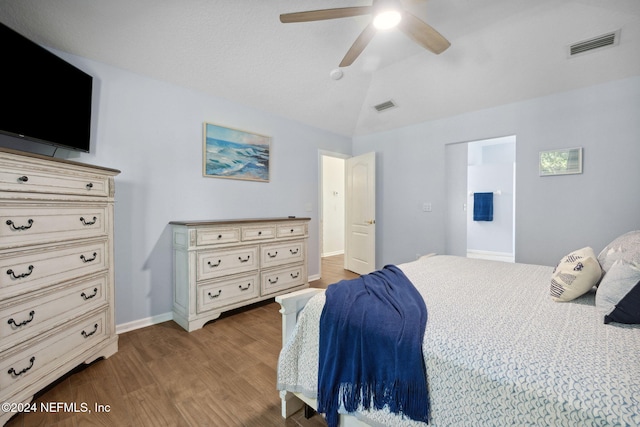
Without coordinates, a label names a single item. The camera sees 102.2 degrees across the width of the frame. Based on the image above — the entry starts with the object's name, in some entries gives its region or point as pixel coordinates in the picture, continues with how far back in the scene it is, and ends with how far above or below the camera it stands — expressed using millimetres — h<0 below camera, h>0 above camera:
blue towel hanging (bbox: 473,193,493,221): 5621 +99
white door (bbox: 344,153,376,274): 4207 -50
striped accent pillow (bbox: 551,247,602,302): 1297 -344
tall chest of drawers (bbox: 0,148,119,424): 1339 -357
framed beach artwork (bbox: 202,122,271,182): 2969 +707
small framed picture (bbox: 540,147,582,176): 2791 +558
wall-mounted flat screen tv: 1585 +796
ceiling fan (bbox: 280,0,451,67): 1588 +1265
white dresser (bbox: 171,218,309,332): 2443 -575
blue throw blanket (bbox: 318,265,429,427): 935 -569
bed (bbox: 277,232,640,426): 701 -468
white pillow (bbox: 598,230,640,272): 1285 -217
